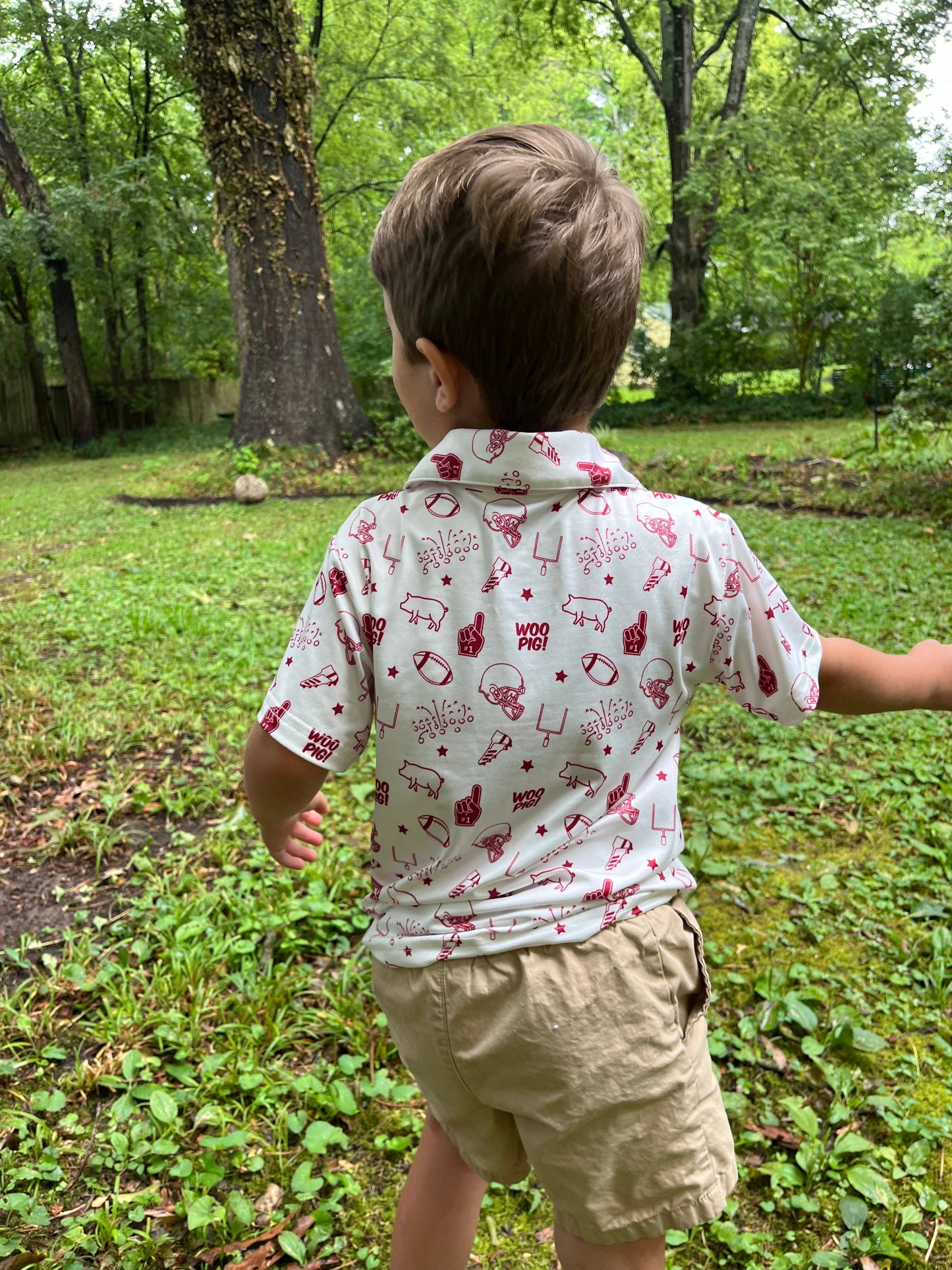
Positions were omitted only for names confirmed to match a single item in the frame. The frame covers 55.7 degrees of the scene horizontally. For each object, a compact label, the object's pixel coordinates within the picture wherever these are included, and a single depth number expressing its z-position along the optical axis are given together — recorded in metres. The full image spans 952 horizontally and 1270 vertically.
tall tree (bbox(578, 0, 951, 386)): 14.23
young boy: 0.95
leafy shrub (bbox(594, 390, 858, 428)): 14.50
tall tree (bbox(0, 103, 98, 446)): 13.47
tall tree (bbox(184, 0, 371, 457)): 8.21
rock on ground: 8.51
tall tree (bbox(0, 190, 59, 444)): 15.97
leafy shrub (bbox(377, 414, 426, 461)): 9.88
